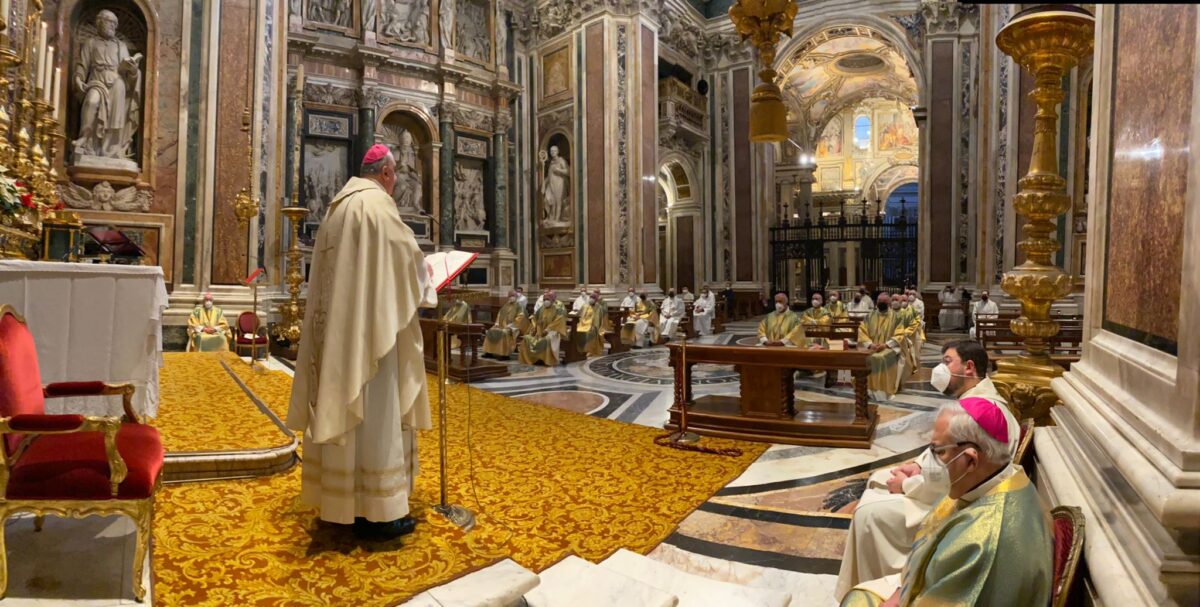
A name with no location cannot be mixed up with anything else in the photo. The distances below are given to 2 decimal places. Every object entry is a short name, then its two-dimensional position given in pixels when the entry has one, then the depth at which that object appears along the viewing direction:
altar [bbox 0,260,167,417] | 3.79
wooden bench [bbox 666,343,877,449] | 5.52
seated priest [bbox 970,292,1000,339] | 13.70
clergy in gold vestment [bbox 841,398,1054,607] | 1.55
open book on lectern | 2.88
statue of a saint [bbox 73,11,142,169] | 8.91
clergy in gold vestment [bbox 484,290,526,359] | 11.35
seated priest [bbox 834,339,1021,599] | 2.44
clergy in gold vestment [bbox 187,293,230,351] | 8.79
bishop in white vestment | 2.56
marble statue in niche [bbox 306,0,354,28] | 13.47
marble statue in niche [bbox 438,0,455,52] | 14.62
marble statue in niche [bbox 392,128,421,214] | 14.28
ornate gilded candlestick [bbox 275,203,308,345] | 8.25
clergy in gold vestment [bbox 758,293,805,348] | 8.26
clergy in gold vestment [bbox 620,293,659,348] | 12.91
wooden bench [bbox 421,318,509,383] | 9.01
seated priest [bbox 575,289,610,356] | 11.48
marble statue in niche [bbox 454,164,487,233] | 15.33
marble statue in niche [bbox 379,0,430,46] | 14.02
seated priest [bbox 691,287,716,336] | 15.52
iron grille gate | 20.97
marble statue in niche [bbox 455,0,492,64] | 15.30
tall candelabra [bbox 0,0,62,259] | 4.62
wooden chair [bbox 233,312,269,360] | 7.70
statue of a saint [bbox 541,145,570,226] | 16.03
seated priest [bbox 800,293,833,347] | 9.52
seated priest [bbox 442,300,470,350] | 11.18
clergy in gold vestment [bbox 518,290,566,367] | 10.73
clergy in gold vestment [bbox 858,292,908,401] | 6.96
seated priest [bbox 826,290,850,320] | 10.91
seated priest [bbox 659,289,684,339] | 14.31
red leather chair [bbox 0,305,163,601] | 2.15
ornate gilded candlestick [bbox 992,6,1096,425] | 3.41
